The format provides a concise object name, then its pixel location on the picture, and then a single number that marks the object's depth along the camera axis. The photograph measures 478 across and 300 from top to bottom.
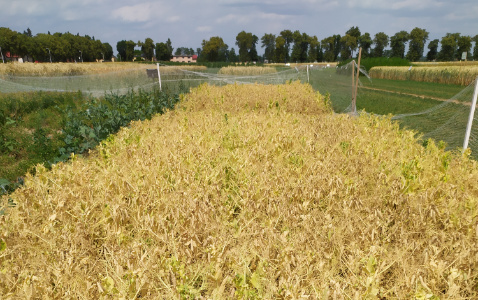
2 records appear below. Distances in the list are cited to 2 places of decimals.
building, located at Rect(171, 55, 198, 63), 151.09
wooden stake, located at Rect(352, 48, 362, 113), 10.00
